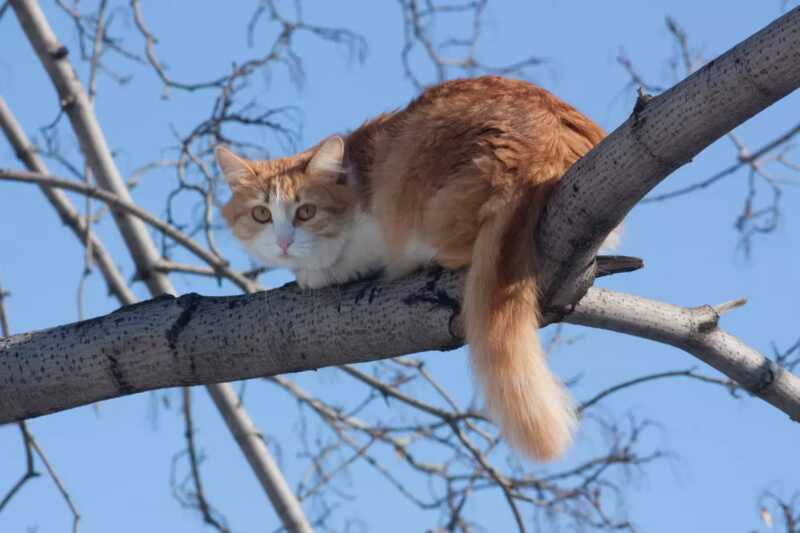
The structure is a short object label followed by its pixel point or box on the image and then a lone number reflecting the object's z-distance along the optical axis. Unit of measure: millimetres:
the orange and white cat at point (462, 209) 4480
